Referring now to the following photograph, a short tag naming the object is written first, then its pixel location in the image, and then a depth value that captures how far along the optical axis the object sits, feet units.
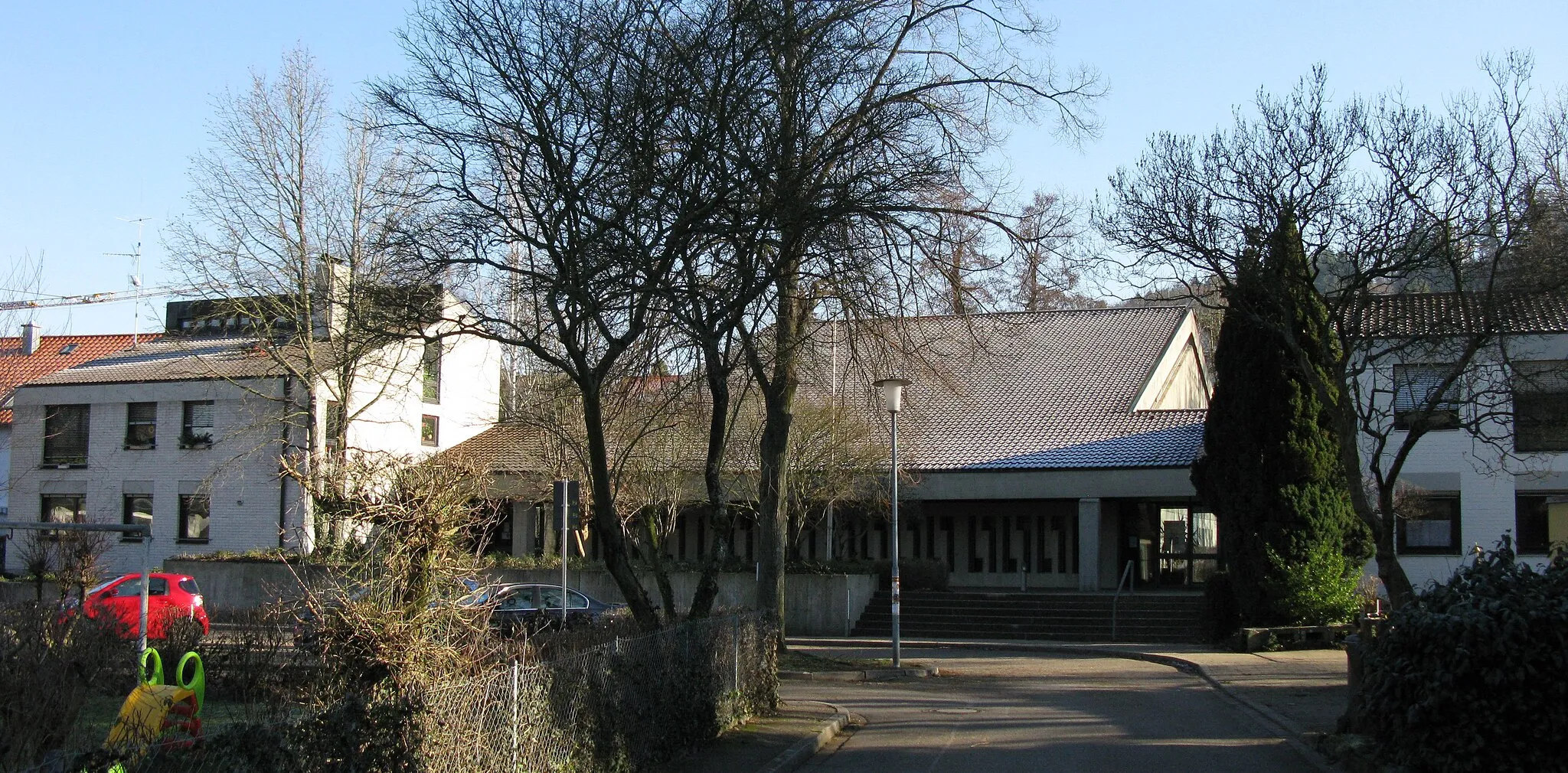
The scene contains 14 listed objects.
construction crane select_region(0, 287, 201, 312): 88.33
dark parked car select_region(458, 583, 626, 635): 74.69
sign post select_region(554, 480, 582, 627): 58.49
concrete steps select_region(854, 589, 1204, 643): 92.48
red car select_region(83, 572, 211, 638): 48.86
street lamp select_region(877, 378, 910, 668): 60.29
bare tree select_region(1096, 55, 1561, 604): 45.83
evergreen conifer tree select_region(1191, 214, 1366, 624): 76.54
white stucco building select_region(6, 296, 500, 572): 121.19
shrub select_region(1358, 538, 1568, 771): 26.78
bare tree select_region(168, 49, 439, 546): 101.24
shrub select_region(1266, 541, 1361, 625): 76.38
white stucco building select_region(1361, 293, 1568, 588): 90.22
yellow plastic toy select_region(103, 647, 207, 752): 24.64
